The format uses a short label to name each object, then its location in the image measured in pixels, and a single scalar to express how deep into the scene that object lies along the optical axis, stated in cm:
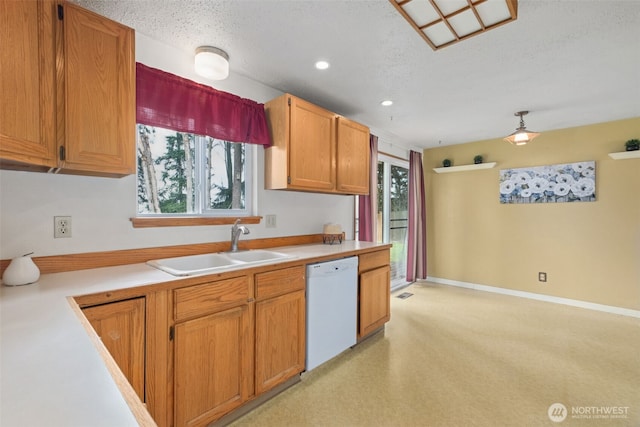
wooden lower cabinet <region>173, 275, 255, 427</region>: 143
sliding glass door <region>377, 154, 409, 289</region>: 433
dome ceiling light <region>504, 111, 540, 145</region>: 292
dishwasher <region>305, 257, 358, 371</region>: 210
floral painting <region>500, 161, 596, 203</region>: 359
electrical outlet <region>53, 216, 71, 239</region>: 151
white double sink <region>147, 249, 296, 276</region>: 161
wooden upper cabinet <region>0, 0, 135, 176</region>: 112
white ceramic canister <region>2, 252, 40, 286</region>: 126
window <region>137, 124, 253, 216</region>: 195
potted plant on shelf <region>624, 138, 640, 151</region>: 322
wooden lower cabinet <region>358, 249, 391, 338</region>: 257
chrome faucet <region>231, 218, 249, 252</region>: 214
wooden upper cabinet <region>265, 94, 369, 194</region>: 234
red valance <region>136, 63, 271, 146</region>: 178
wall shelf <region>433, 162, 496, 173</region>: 427
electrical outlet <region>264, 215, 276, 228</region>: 252
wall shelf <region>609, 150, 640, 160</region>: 322
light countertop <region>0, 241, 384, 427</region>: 48
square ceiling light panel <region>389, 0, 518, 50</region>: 138
